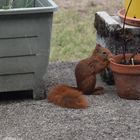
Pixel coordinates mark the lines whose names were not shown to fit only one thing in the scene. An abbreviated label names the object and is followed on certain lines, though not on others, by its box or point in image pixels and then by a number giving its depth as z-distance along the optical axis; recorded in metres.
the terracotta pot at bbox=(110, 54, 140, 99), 5.33
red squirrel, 5.56
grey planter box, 5.15
